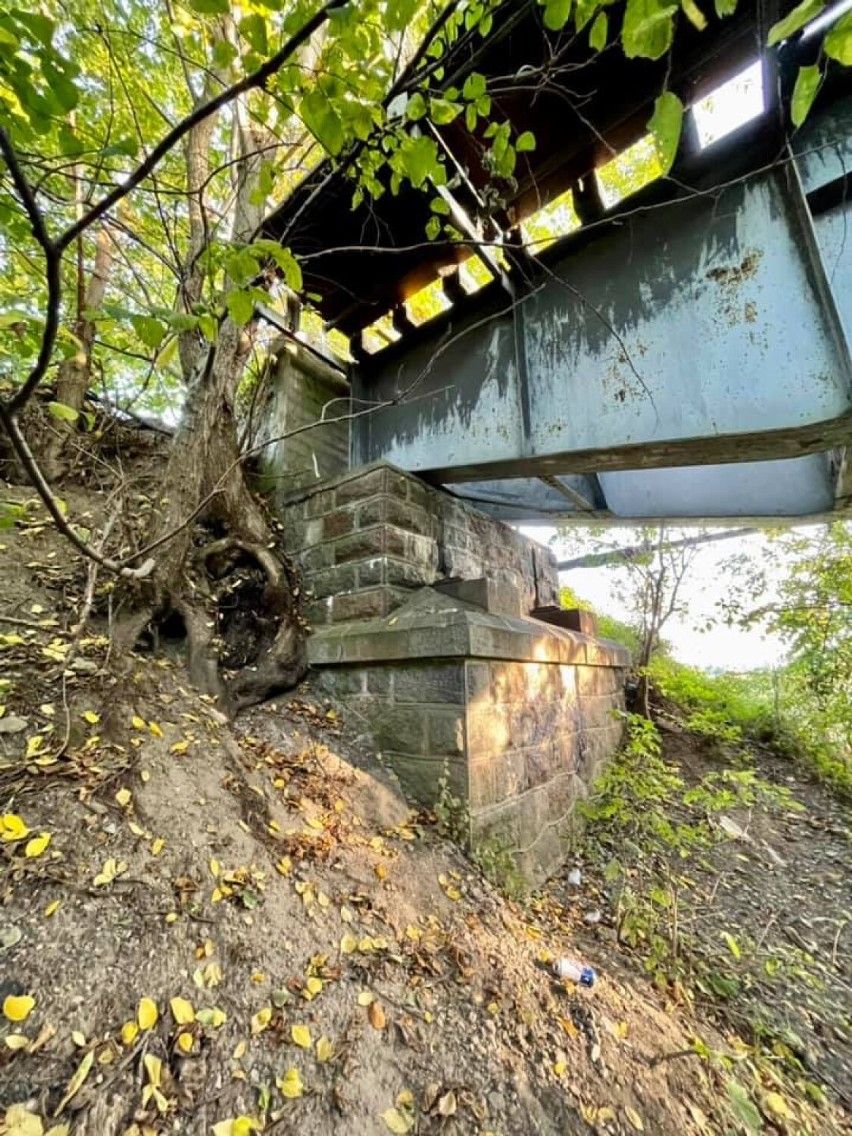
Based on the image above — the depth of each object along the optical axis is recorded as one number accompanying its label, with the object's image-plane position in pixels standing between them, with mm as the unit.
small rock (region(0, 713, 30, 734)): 1579
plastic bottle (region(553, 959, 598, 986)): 1763
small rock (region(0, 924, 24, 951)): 1094
